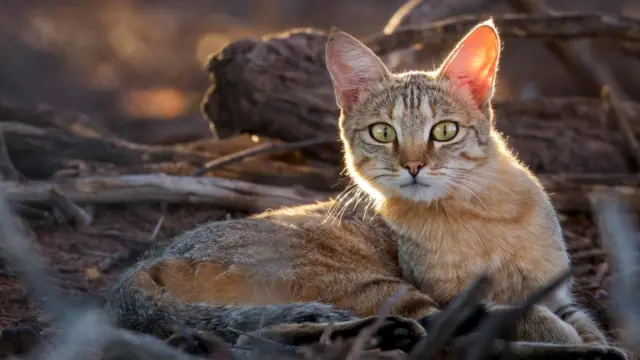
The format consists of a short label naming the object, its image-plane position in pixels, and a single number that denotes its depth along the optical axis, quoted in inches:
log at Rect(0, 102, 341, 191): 252.4
